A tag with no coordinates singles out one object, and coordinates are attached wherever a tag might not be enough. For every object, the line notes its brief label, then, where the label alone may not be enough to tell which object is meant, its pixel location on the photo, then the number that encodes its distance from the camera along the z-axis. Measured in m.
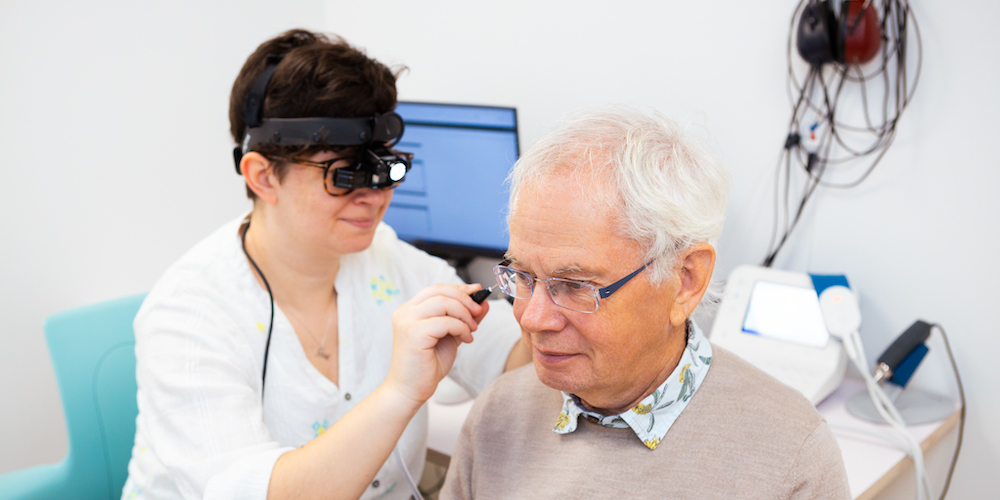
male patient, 0.96
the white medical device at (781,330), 1.61
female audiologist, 1.19
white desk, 1.36
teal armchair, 1.66
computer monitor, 2.05
